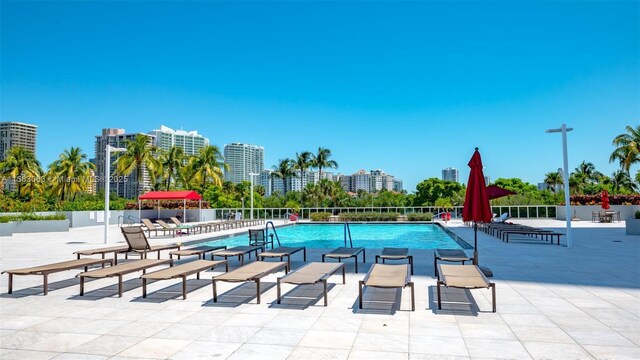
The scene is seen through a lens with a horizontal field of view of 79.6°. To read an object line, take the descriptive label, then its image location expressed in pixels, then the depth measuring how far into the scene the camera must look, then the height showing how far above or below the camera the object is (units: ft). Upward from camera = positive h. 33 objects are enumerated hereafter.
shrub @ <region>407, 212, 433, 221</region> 79.04 -4.15
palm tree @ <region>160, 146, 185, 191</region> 117.50 +11.59
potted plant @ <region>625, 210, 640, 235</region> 46.91 -3.78
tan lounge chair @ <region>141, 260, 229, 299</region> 17.04 -3.37
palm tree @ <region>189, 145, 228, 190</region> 115.96 +10.25
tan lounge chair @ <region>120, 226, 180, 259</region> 26.71 -2.89
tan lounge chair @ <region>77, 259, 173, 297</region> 17.20 -3.33
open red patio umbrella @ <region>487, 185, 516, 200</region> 45.44 +0.48
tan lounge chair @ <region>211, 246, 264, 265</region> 24.83 -3.55
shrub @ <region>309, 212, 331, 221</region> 83.58 -3.94
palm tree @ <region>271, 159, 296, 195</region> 141.28 +10.53
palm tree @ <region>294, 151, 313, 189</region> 137.28 +13.69
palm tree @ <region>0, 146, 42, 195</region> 113.70 +10.57
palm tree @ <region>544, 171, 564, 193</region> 177.17 +7.65
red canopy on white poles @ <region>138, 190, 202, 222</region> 63.05 +0.74
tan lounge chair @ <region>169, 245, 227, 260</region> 24.88 -3.46
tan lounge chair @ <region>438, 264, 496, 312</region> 14.76 -3.46
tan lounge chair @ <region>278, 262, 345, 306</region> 15.93 -3.47
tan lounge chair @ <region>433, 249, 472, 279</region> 21.72 -3.52
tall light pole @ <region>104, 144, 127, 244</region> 41.32 +1.66
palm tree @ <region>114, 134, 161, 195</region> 100.78 +11.36
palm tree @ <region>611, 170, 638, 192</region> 151.43 +5.36
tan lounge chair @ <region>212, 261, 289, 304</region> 16.39 -3.44
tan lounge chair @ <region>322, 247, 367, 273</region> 24.69 -3.68
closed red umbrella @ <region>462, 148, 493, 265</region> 21.01 -0.04
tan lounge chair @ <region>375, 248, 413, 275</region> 23.20 -3.63
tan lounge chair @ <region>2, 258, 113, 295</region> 17.76 -3.30
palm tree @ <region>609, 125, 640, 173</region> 85.25 +10.53
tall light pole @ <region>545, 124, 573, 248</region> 35.04 +3.43
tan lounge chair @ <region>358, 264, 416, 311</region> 14.93 -3.44
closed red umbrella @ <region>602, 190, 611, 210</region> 67.63 -1.27
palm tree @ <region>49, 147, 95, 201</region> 121.60 +9.12
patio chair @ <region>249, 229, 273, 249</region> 32.40 -3.09
